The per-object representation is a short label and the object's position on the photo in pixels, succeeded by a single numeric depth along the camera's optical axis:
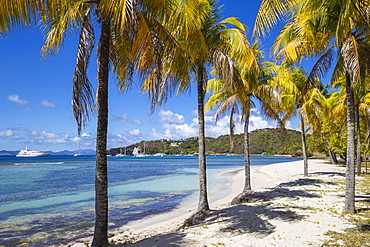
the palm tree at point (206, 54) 8.02
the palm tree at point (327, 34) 6.23
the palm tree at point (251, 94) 12.88
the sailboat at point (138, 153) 179.18
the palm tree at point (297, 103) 19.05
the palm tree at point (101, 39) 5.71
